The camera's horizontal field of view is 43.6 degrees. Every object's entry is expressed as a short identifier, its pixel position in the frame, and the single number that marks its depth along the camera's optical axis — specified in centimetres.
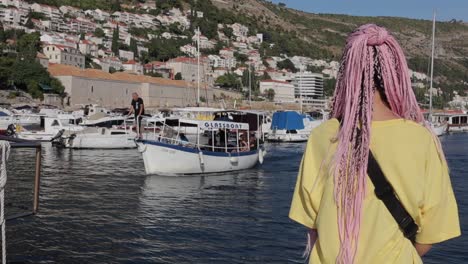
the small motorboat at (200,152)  1677
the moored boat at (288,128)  3859
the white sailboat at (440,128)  4988
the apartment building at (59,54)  9144
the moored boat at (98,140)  2772
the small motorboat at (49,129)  3089
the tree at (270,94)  12081
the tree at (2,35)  8817
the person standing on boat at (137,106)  1572
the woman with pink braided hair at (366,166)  167
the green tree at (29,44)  7791
